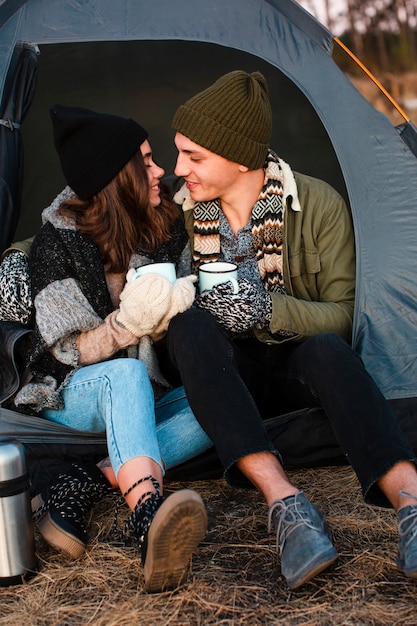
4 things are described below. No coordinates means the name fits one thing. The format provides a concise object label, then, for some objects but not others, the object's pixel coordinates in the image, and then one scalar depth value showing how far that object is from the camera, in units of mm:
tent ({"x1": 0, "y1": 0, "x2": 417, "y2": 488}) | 2383
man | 1715
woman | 1915
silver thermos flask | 1714
